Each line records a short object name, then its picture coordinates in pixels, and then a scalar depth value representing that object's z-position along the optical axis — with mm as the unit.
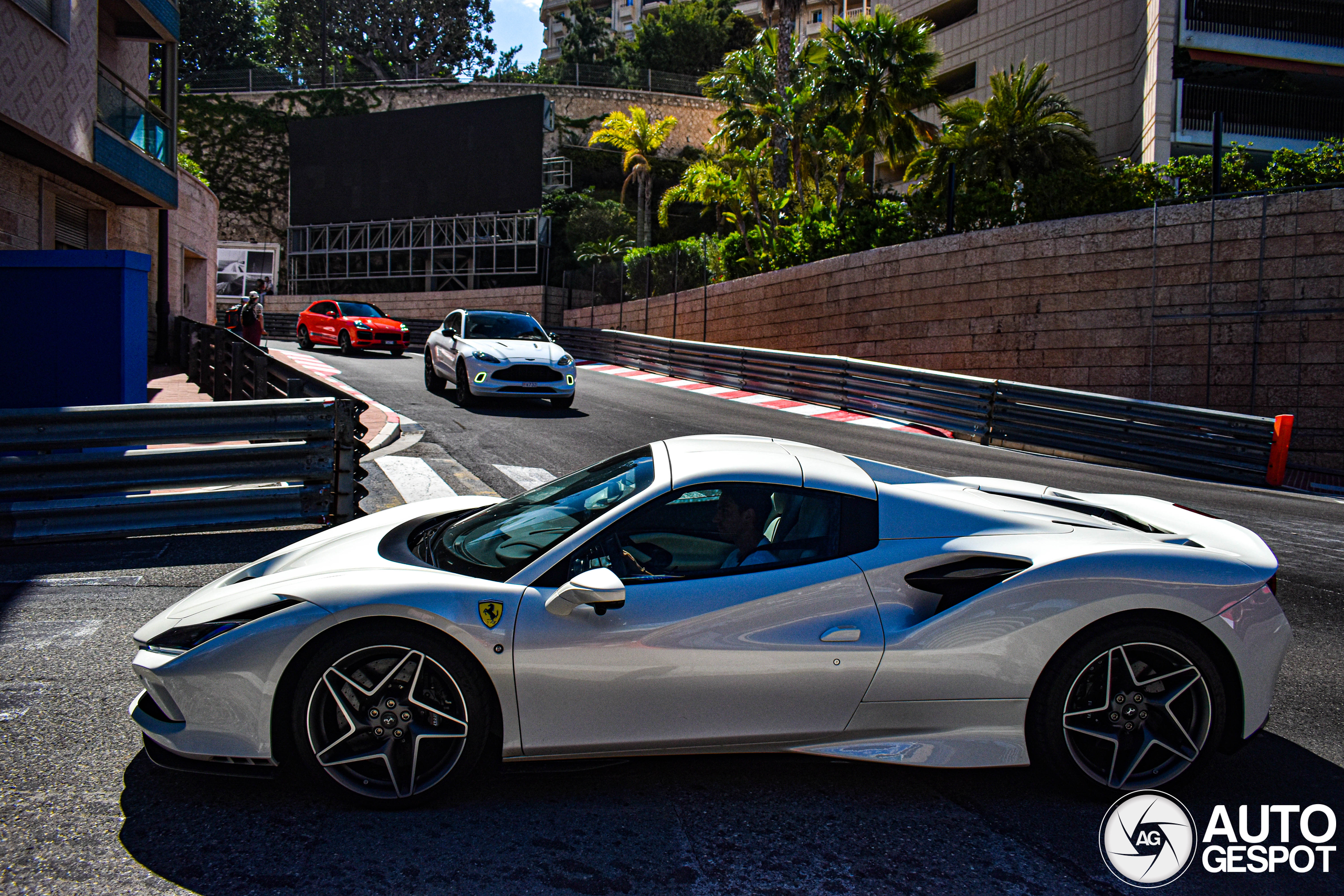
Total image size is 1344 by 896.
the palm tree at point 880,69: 27547
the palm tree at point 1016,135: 26578
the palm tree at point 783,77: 29812
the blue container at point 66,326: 8859
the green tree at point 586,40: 75188
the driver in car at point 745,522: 3469
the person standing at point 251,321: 19062
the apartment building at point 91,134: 12758
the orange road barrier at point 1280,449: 12359
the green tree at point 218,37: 64500
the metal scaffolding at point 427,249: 40938
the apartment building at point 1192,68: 26938
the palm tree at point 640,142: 45562
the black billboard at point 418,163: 40188
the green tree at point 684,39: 67938
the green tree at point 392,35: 69125
